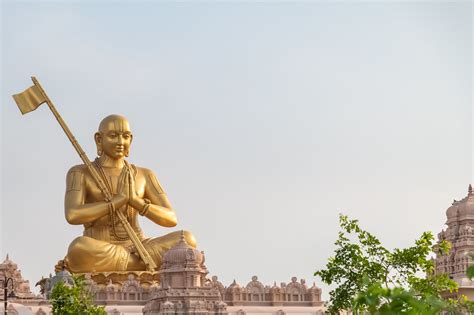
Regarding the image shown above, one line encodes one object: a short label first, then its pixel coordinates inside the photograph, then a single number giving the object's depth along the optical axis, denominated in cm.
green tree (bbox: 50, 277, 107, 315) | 2870
